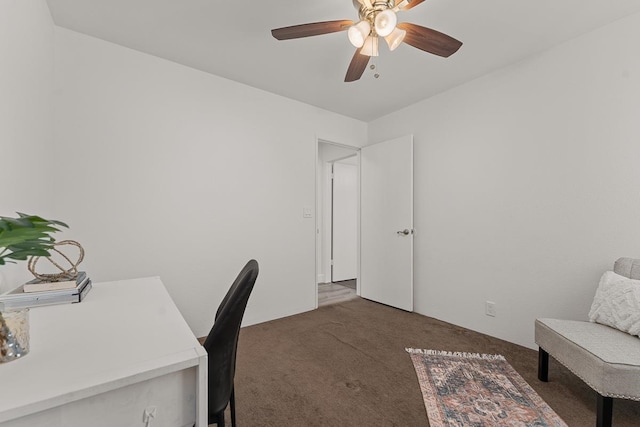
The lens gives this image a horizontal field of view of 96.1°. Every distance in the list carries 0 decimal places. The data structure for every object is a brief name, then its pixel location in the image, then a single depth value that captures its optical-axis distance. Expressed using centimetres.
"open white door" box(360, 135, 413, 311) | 332
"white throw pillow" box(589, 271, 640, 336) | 157
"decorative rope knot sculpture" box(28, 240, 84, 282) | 126
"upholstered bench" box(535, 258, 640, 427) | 135
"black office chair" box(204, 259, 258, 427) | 103
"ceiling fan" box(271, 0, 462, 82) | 150
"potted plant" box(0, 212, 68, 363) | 64
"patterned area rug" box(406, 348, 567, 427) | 154
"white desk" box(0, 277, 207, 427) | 59
